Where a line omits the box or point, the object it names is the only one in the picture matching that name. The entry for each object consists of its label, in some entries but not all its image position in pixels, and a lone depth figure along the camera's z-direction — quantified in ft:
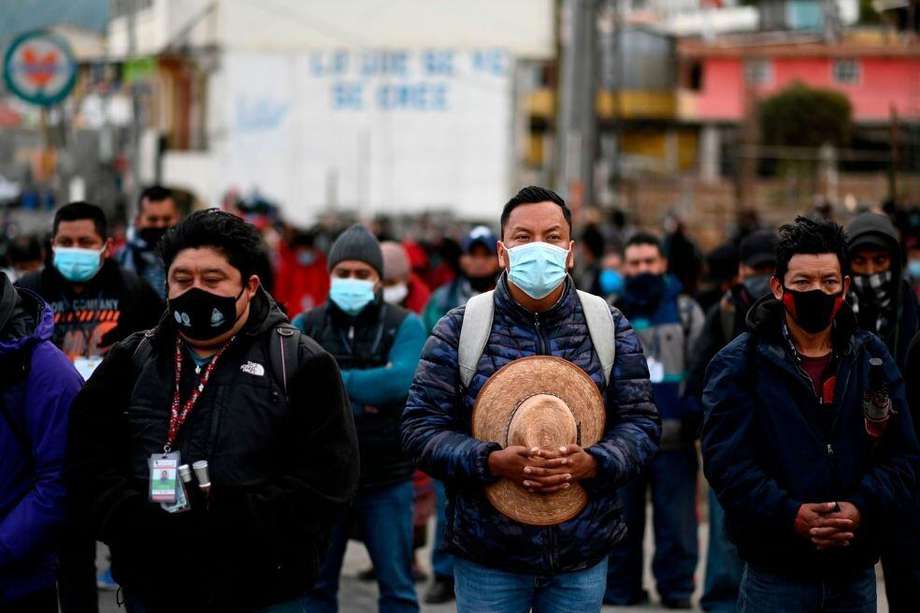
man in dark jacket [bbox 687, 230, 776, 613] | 25.74
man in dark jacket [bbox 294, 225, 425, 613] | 23.56
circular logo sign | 54.29
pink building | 199.00
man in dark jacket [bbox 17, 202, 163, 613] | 23.98
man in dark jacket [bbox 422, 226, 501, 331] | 29.27
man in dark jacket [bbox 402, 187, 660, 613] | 16.46
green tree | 182.19
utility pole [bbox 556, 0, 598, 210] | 81.15
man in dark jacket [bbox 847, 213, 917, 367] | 22.44
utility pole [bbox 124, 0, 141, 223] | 77.92
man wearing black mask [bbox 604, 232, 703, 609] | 28.58
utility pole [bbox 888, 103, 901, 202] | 47.03
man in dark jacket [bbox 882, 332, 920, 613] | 18.66
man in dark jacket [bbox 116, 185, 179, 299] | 30.40
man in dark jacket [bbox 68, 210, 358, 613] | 15.16
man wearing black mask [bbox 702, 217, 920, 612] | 16.90
